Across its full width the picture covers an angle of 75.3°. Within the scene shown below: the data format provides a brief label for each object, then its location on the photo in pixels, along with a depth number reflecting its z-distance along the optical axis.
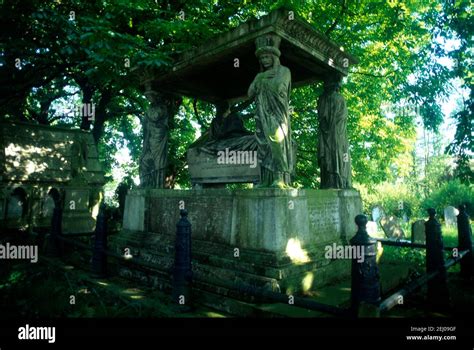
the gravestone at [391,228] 11.02
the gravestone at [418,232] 8.99
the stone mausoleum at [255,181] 4.11
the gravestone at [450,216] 15.29
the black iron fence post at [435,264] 3.94
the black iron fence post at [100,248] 5.44
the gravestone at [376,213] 13.61
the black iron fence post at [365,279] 2.64
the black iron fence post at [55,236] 7.29
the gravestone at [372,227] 12.65
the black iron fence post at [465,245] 5.34
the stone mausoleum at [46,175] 11.11
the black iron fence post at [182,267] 3.93
